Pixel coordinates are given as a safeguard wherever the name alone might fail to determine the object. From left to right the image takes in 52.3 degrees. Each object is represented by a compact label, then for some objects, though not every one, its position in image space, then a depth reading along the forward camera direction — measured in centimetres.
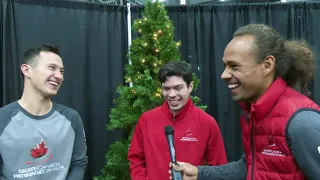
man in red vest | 107
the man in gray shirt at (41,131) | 176
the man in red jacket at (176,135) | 216
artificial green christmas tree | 301
